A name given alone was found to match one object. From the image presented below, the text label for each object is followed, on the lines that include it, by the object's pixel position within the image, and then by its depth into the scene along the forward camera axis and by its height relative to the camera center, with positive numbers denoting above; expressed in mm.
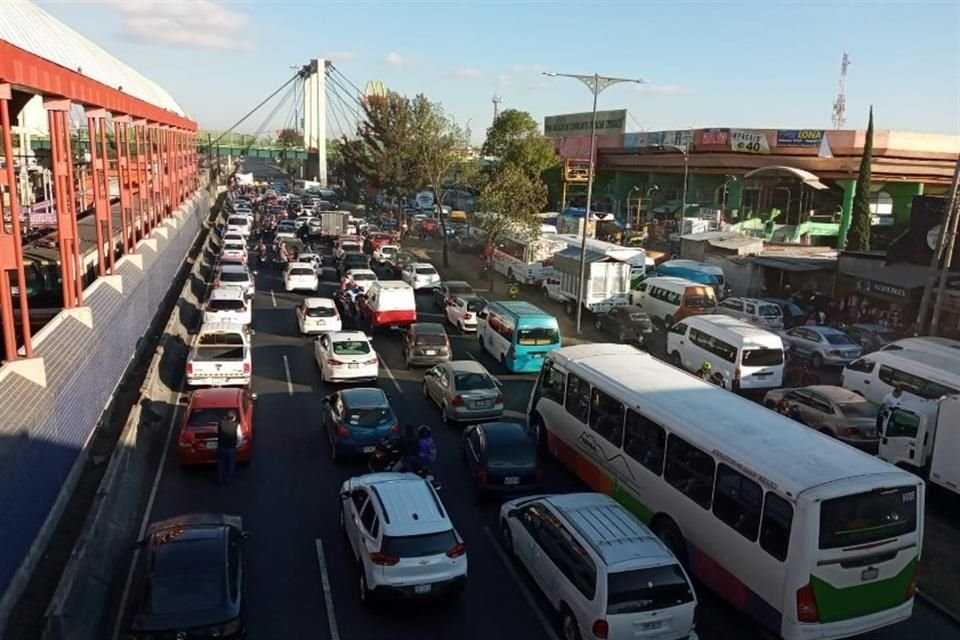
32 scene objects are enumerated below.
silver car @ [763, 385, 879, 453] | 17594 -5417
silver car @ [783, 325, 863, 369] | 26016 -5593
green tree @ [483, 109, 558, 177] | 69812 +2921
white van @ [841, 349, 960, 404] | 19125 -4976
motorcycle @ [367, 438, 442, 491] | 15492 -5804
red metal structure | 12336 +47
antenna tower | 145562 +15038
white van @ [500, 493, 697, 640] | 9344 -5104
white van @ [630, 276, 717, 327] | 30172 -4806
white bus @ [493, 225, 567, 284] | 39469 -4207
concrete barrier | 9266 -5649
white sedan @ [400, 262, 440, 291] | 37531 -5168
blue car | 15750 -5308
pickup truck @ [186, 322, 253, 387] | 19734 -5064
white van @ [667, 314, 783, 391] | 21734 -4990
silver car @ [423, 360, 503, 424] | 18500 -5401
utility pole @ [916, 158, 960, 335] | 24531 -1832
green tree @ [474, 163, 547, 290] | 38094 -1570
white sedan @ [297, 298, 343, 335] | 26891 -5259
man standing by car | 14445 -5376
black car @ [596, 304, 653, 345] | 28484 -5489
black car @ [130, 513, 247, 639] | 8883 -5127
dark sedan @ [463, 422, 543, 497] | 14273 -5416
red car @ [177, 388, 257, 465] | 15117 -5232
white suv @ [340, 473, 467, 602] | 10336 -5191
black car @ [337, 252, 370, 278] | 39281 -4751
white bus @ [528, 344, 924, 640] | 9453 -4461
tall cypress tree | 42156 -1760
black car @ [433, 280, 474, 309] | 32062 -5006
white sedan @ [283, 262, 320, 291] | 35625 -5127
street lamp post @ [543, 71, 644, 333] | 25156 +3168
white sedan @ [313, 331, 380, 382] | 21188 -5290
